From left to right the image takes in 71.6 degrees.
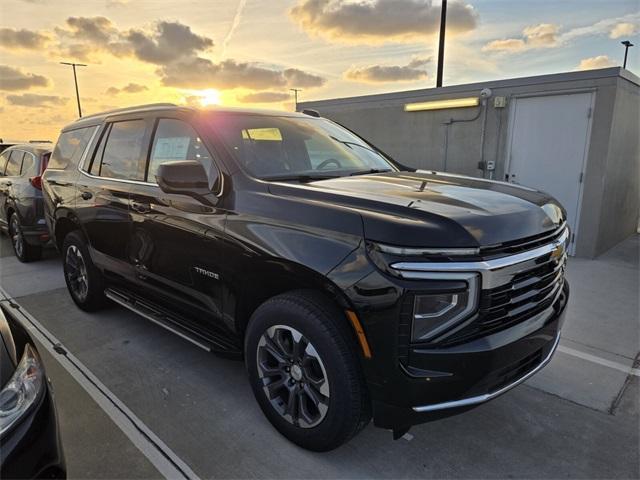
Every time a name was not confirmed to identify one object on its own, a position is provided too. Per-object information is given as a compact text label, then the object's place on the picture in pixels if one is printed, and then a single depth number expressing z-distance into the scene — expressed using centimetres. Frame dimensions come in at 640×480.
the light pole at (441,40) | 1312
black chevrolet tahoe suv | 191
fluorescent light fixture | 782
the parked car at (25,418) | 154
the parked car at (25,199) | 610
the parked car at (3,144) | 857
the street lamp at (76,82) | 3634
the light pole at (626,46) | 1600
